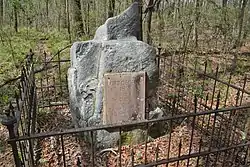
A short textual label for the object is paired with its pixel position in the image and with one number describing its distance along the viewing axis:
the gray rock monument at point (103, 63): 3.83
